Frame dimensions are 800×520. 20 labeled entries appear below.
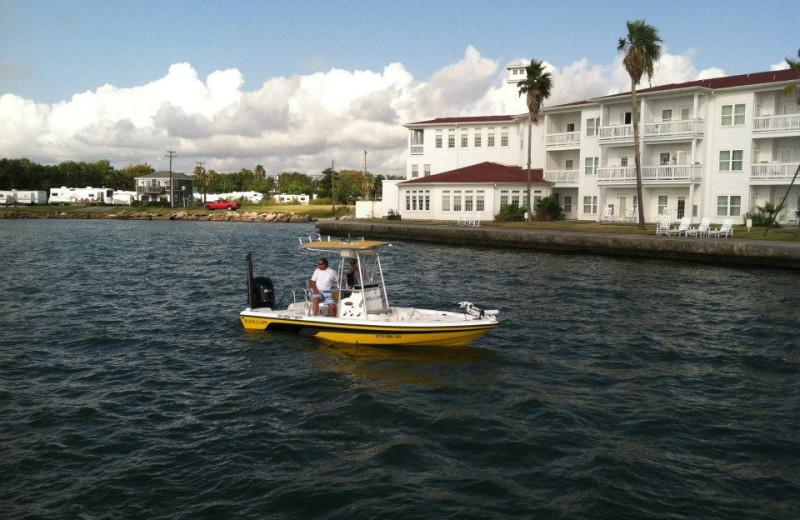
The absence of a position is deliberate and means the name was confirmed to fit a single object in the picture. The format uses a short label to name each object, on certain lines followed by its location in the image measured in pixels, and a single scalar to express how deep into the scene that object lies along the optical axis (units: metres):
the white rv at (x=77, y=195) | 142.25
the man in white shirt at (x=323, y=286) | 18.20
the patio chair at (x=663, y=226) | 41.53
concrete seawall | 33.38
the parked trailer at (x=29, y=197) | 132.00
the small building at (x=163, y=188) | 130.88
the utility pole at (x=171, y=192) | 119.26
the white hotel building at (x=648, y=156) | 47.75
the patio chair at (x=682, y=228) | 41.06
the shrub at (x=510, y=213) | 60.53
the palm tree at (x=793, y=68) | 38.25
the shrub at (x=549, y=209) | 59.34
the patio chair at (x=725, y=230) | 39.44
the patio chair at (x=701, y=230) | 40.09
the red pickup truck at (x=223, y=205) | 121.88
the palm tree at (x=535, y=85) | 53.88
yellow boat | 16.66
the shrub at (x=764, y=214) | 44.06
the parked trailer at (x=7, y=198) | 130.75
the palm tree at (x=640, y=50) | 45.31
